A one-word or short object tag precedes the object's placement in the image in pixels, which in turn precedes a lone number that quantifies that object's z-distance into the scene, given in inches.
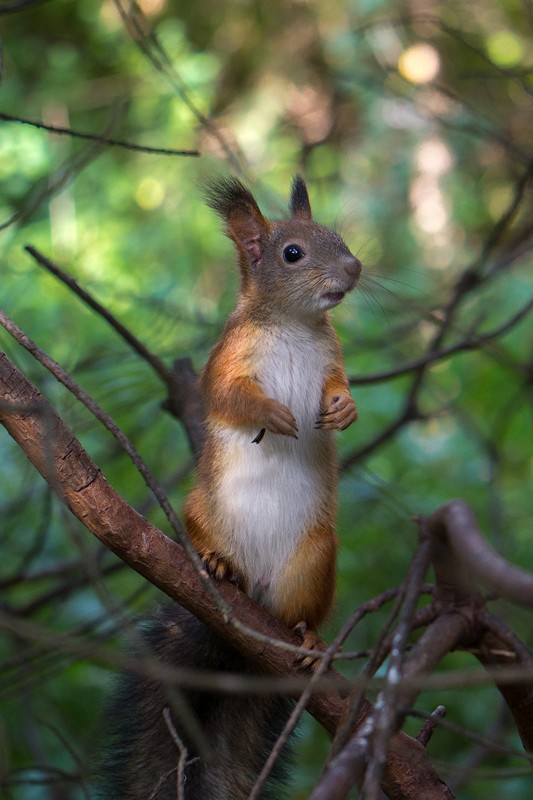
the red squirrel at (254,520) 126.4
